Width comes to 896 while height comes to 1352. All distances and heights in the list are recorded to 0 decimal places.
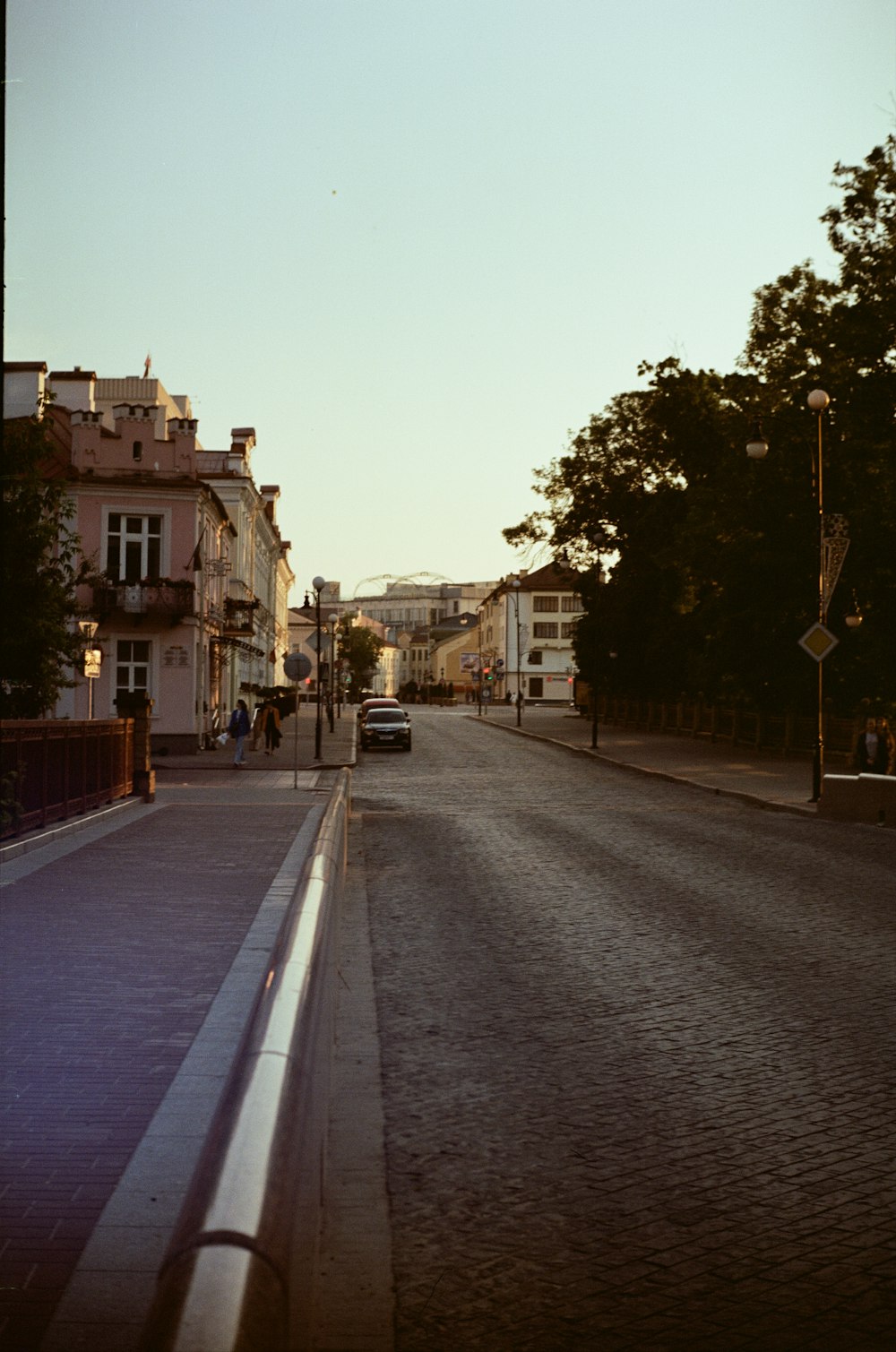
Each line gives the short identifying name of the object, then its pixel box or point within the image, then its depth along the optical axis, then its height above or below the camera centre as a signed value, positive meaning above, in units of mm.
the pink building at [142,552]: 42625 +4080
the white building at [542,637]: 131875 +5093
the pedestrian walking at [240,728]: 37188 -884
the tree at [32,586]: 22391 +1624
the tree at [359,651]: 155875 +4311
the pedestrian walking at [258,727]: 49231 -1213
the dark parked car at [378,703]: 52888 -377
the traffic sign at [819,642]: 24859 +909
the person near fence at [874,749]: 25719 -909
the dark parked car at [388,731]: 47812 -1227
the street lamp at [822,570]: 24875 +2216
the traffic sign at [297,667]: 30539 +533
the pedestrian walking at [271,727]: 43844 -1040
